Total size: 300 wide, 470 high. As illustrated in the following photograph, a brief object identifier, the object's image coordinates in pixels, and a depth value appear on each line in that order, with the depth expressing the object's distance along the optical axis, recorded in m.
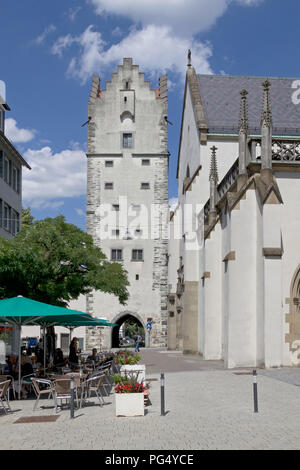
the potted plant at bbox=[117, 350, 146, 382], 13.93
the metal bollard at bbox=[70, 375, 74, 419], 10.70
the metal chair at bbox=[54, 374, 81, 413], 12.03
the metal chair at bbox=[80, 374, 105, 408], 12.52
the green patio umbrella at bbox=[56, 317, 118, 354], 17.39
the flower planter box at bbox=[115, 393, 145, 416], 10.73
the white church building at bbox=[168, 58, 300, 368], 19.31
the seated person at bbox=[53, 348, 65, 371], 19.77
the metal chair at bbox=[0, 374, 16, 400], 13.15
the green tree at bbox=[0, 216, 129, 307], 20.75
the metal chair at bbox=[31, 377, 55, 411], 12.23
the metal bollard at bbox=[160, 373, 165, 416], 10.68
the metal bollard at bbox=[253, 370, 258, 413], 10.69
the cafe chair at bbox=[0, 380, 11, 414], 11.52
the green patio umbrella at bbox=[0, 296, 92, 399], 12.70
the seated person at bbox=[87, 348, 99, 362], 22.58
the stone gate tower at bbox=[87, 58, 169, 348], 48.25
